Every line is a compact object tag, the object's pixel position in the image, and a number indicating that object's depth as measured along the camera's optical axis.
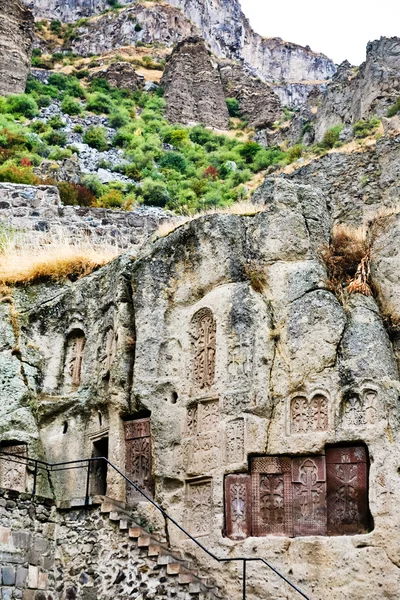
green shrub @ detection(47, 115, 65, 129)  56.19
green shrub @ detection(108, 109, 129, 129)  59.59
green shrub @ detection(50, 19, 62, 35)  88.69
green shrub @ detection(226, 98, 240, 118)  69.62
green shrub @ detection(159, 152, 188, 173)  53.94
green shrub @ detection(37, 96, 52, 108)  60.44
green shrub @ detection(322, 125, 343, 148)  46.31
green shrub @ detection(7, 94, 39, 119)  57.72
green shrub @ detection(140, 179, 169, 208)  43.56
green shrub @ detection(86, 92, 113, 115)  61.84
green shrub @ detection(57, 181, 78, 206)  36.50
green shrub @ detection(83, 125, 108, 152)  54.25
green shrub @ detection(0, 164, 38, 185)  35.94
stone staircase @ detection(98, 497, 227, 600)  16.42
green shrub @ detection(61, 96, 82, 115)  60.34
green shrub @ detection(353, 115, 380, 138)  42.38
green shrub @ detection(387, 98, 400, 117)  42.16
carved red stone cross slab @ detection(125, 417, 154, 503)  18.55
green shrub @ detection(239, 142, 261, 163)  57.62
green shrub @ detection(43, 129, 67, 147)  52.72
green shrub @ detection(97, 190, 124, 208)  37.97
